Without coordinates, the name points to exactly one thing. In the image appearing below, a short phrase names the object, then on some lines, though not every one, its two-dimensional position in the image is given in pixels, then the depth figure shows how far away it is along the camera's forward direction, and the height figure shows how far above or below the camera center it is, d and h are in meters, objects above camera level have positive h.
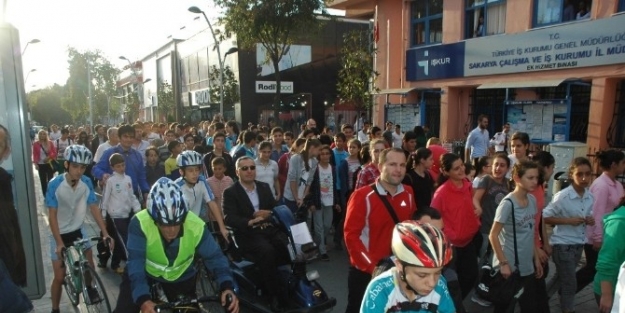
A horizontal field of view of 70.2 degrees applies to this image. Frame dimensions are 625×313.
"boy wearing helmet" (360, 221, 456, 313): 2.10 -0.84
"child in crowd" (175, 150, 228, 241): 5.45 -0.97
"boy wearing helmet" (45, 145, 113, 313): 4.61 -1.10
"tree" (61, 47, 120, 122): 52.44 +2.67
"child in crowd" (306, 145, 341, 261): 7.02 -1.45
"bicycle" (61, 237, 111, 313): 4.54 -1.79
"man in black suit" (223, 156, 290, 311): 4.86 -1.34
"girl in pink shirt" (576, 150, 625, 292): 4.63 -0.96
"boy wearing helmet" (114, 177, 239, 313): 3.04 -1.08
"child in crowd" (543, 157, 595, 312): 4.44 -1.16
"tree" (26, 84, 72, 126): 72.62 -0.43
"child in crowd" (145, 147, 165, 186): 8.07 -1.12
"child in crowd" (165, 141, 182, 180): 7.50 -0.97
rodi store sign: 30.34 +1.24
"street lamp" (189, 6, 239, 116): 21.81 +4.60
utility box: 9.75 -1.07
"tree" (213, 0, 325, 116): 18.72 +3.69
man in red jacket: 3.63 -0.93
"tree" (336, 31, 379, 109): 18.80 +1.45
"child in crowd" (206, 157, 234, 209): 6.56 -1.12
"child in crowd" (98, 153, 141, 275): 5.89 -1.25
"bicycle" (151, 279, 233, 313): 3.01 -1.37
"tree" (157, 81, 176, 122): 42.12 +0.29
